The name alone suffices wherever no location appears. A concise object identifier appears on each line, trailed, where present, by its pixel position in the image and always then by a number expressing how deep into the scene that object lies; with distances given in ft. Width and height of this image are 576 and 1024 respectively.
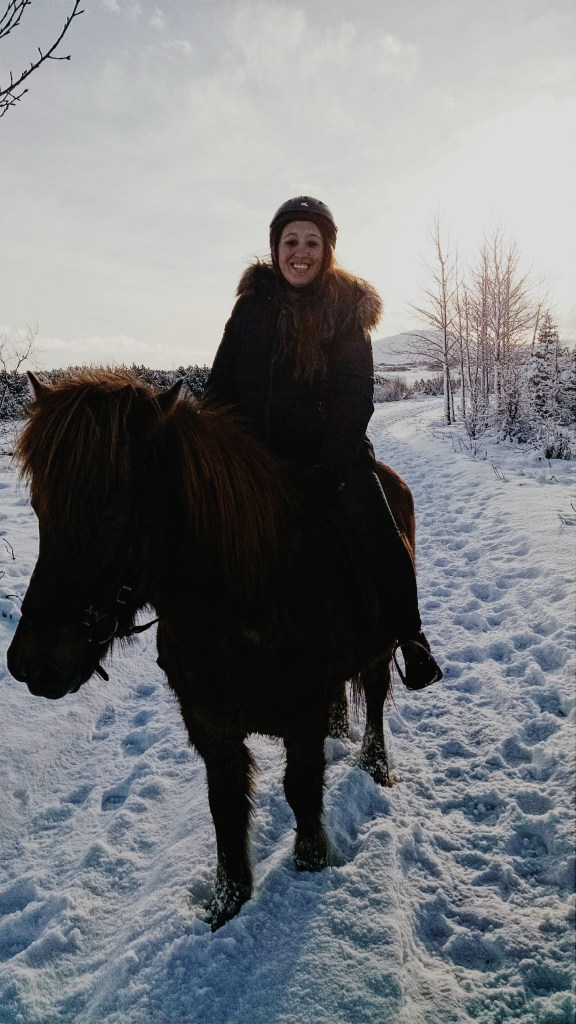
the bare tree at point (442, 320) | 75.20
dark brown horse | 5.13
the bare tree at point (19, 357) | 32.73
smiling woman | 8.27
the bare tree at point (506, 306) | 71.82
